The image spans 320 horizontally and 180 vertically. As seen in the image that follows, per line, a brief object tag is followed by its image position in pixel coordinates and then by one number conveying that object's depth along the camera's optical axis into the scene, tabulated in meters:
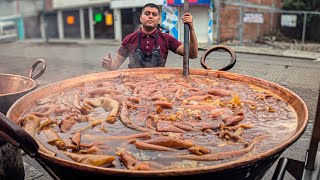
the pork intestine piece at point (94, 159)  1.70
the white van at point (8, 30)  19.73
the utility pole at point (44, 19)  22.00
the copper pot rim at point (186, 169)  1.54
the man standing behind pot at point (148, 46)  3.99
